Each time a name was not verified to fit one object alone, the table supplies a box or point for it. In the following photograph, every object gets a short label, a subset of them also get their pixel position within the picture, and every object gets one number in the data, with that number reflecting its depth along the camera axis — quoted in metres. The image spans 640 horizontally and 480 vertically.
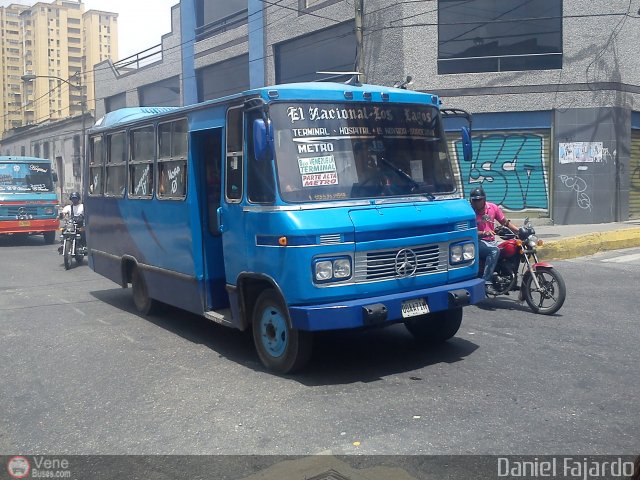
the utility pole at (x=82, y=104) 32.51
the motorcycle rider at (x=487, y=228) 9.12
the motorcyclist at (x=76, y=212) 15.46
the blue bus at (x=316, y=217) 6.07
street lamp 30.44
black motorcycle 15.08
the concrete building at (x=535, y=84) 19.33
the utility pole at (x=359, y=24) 16.64
